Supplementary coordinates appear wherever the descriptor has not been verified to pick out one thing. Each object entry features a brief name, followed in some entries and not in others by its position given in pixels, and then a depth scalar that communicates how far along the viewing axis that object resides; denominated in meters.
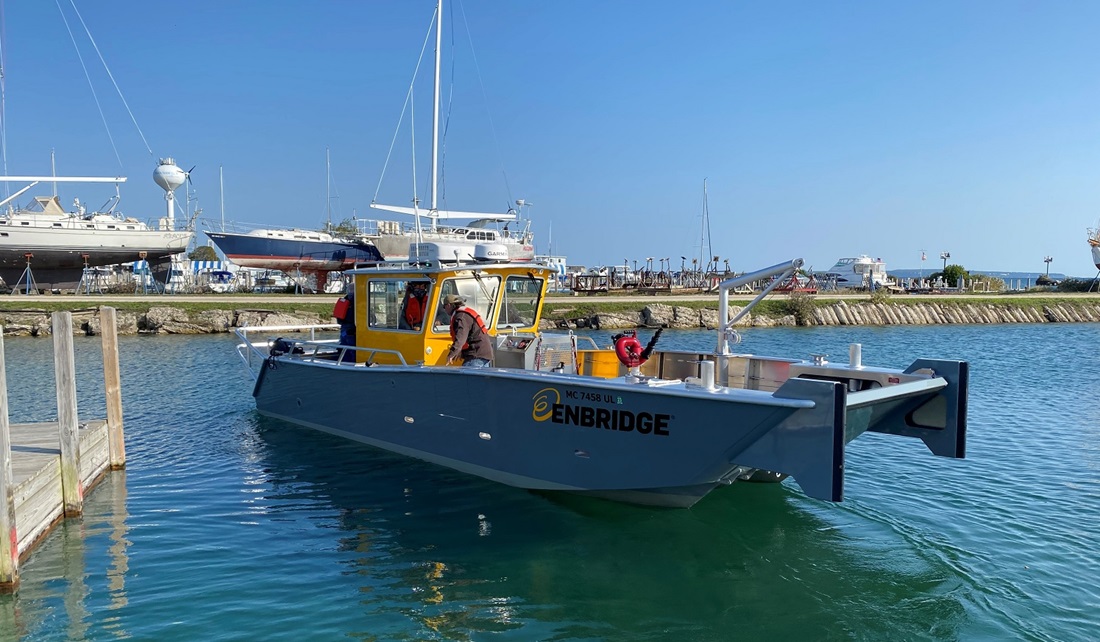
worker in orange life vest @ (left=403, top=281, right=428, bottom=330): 10.20
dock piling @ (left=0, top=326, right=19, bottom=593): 5.99
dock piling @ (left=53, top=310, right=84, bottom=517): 8.03
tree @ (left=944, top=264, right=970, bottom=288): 64.44
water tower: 62.66
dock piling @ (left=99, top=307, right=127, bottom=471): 9.70
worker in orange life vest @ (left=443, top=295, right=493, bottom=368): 9.27
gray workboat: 6.32
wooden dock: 6.17
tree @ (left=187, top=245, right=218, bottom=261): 98.52
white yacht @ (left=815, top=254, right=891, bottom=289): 65.56
